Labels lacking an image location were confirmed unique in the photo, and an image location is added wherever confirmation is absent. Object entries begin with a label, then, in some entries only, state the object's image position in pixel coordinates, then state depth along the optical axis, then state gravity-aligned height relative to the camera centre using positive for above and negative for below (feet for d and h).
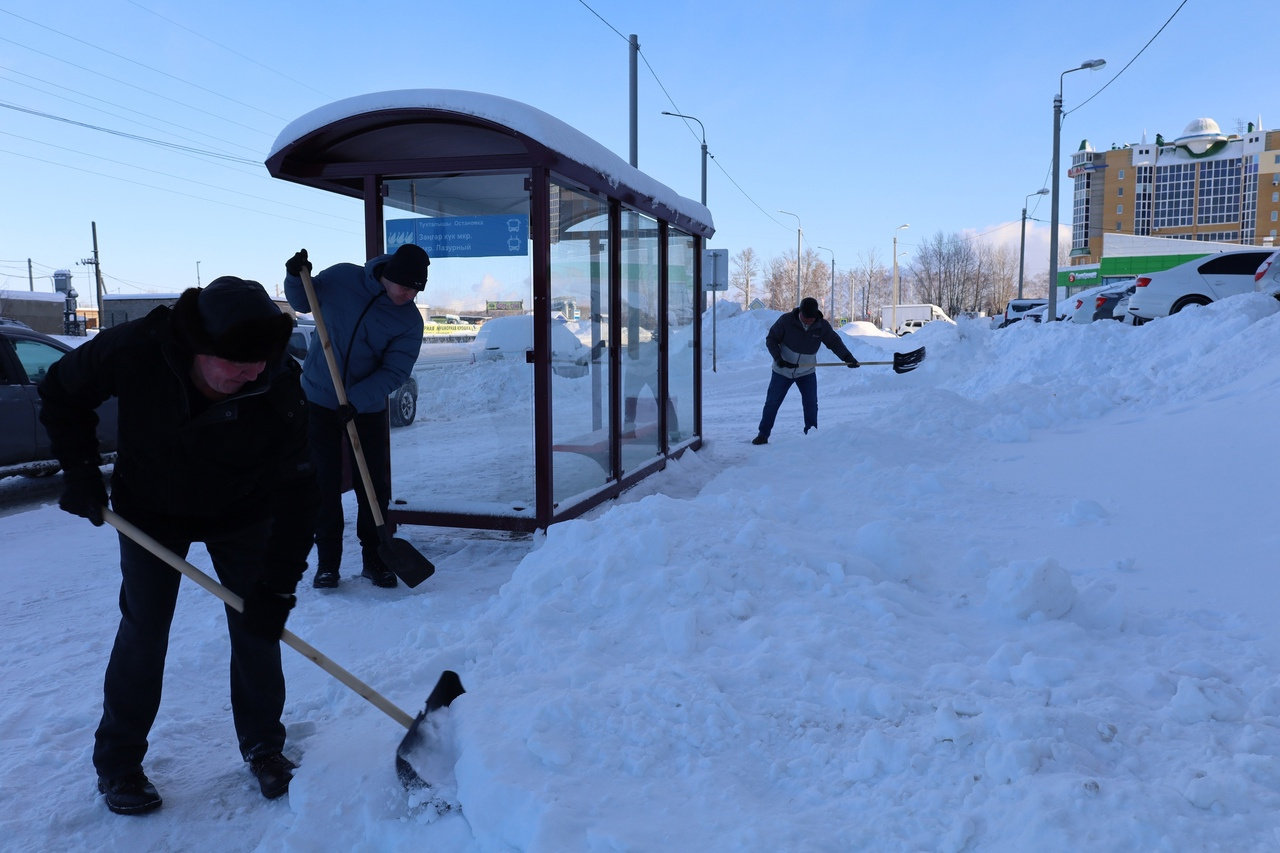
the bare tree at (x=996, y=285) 272.99 +16.94
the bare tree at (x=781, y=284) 276.82 +17.29
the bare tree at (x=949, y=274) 261.91 +18.99
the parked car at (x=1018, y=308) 123.03 +4.11
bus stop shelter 16.85 +1.73
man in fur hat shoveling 8.02 -1.32
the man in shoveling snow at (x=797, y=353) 31.42 -0.52
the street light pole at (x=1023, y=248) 139.85 +14.21
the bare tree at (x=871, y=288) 322.75 +19.02
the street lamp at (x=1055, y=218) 66.64 +8.98
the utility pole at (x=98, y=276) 118.39 +11.87
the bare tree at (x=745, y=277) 264.11 +18.57
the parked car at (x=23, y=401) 25.31 -1.65
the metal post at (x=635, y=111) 48.60 +12.56
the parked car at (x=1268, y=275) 45.73 +3.11
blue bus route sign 18.11 +2.17
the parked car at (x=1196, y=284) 51.37 +3.08
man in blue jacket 15.20 -0.13
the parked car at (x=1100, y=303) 66.39 +2.57
